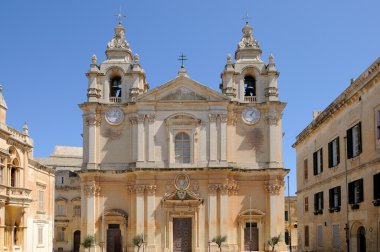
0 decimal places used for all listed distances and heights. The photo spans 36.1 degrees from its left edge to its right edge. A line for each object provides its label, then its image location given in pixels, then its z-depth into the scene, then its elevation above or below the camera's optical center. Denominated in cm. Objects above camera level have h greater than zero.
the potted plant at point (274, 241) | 4169 -337
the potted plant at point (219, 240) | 4125 -320
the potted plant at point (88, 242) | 4178 -334
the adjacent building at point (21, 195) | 2969 +3
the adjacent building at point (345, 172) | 2577 +118
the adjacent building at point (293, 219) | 6538 -288
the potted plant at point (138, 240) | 4144 -322
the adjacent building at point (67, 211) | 5631 -153
